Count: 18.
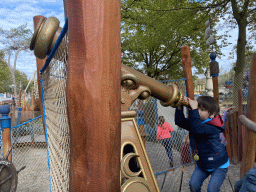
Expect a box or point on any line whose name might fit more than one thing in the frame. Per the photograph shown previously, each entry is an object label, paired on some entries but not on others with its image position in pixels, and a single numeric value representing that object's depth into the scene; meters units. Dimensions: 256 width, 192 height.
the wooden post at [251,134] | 2.40
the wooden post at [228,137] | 4.45
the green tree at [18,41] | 27.00
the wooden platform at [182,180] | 3.36
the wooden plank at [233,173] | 3.49
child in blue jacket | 2.19
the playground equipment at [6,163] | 3.19
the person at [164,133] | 5.44
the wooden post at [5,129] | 3.37
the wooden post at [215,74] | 4.62
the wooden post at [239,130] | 3.71
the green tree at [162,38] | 8.84
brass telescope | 0.97
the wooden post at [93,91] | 0.55
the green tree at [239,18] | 7.35
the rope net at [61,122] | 0.95
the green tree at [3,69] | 30.38
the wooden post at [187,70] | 3.74
